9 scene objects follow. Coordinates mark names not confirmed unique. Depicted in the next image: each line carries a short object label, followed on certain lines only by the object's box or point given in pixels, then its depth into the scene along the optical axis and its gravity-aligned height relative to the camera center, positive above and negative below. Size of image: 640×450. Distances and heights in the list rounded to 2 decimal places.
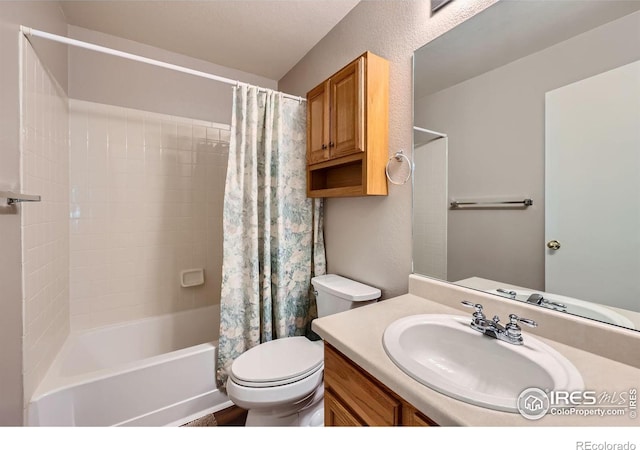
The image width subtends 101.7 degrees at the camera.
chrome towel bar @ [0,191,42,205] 0.93 +0.10
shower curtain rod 1.14 +0.84
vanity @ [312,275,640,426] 0.54 -0.39
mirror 0.73 +0.23
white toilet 1.19 -0.72
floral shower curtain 1.56 -0.05
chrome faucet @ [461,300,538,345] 0.77 -0.33
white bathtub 1.24 -0.88
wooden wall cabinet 1.31 +0.54
